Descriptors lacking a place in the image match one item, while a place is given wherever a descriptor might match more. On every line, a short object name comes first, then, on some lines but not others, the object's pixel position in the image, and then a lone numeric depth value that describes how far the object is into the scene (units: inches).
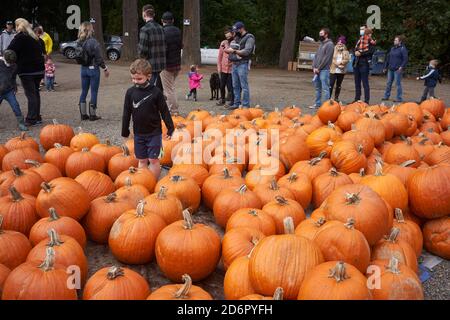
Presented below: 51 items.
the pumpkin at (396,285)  98.5
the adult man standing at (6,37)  423.5
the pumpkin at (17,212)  131.1
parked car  969.5
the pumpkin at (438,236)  140.6
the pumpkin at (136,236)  124.0
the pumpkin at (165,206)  136.6
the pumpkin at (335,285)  89.1
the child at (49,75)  471.6
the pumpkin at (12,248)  113.3
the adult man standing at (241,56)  342.2
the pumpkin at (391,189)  145.5
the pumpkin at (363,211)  122.6
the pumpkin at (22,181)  150.1
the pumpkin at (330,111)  239.0
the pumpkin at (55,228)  123.0
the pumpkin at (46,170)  164.5
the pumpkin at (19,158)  179.2
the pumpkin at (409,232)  132.7
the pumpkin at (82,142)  205.8
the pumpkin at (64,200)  132.3
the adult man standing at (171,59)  309.1
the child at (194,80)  431.5
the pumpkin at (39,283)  94.6
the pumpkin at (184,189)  153.5
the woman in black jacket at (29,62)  295.3
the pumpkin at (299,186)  160.6
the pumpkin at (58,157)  184.4
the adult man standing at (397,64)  451.8
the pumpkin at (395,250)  119.1
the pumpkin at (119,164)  185.0
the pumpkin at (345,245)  108.4
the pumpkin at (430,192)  142.9
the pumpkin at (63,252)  109.1
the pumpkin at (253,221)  131.0
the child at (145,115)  174.9
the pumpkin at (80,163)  178.2
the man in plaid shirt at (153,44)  281.3
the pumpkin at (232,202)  148.1
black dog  433.4
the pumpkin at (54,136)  218.7
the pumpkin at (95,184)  155.6
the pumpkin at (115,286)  97.4
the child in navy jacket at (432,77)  441.4
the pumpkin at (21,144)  196.4
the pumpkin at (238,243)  118.8
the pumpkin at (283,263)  99.1
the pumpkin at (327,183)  160.9
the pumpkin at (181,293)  91.1
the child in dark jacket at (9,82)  282.7
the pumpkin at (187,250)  116.2
